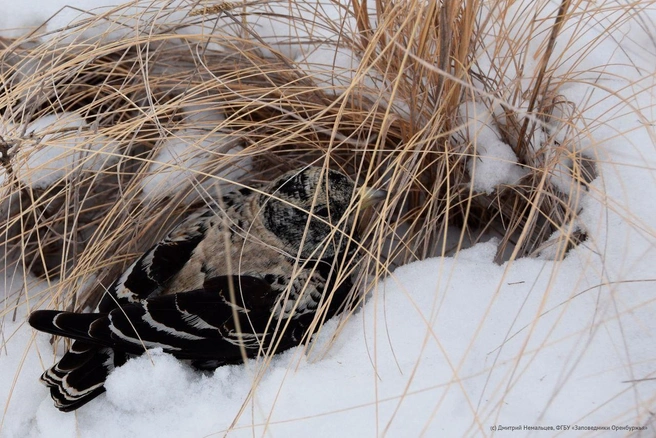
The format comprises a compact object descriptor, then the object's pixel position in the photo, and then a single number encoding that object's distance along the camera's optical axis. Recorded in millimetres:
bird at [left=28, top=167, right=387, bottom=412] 2430
